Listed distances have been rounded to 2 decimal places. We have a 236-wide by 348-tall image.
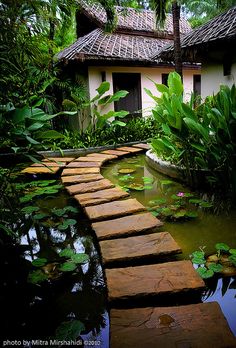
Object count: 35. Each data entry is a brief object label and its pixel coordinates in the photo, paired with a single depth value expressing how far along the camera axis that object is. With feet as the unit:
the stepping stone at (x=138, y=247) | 7.75
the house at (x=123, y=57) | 31.68
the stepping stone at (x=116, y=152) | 25.08
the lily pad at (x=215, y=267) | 7.40
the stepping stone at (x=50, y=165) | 20.80
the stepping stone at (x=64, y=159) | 22.80
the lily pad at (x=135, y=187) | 15.17
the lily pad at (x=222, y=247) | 8.33
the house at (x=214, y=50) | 22.07
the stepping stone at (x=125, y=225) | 9.17
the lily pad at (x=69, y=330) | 5.37
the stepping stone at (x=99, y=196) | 12.35
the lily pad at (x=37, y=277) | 7.21
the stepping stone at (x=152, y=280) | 6.23
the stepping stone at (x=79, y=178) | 16.08
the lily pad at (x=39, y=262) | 8.01
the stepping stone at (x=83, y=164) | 19.99
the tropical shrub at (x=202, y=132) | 12.02
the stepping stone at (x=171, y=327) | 4.91
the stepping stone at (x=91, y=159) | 21.89
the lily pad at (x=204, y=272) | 7.20
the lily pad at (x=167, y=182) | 15.95
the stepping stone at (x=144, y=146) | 27.75
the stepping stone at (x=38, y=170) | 19.01
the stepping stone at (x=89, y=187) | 14.17
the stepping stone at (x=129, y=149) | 26.63
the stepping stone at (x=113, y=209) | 10.70
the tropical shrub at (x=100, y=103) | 28.78
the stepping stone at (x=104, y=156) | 23.18
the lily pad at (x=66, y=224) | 10.48
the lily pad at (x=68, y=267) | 7.72
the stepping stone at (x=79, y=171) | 18.10
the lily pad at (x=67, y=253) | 8.57
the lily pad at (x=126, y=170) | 19.36
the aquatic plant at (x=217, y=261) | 7.38
